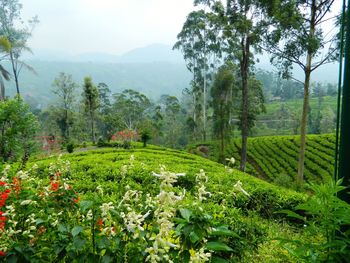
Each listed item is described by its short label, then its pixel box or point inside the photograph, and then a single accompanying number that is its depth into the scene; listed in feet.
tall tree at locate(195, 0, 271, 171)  47.21
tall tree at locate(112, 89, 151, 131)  128.49
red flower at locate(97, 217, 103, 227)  6.04
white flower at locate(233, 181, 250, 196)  5.65
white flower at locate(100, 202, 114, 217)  5.01
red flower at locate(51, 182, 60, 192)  7.03
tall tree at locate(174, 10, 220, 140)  98.68
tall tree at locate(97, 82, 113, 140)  158.59
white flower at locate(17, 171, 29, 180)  6.64
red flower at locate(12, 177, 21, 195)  7.01
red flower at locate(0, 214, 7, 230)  5.54
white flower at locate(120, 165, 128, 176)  7.38
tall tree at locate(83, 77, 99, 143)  87.20
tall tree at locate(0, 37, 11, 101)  56.27
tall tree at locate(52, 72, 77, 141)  100.99
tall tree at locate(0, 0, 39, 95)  79.15
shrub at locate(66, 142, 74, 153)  65.94
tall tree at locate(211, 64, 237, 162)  71.66
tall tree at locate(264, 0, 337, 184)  40.57
